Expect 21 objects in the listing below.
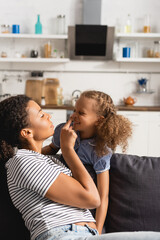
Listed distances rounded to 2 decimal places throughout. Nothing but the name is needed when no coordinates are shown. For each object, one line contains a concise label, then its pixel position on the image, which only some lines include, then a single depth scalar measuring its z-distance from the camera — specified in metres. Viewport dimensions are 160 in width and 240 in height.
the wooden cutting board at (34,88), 4.89
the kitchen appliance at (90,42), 4.56
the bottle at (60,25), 4.73
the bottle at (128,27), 4.66
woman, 1.15
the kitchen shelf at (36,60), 4.57
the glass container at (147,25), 4.70
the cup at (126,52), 4.58
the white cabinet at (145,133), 4.36
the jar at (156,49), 4.70
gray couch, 1.54
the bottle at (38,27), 4.62
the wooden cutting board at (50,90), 4.88
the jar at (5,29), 4.67
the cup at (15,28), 4.58
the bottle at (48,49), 4.68
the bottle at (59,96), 4.70
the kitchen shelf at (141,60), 4.59
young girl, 1.54
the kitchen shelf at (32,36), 4.52
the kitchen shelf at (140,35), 4.56
